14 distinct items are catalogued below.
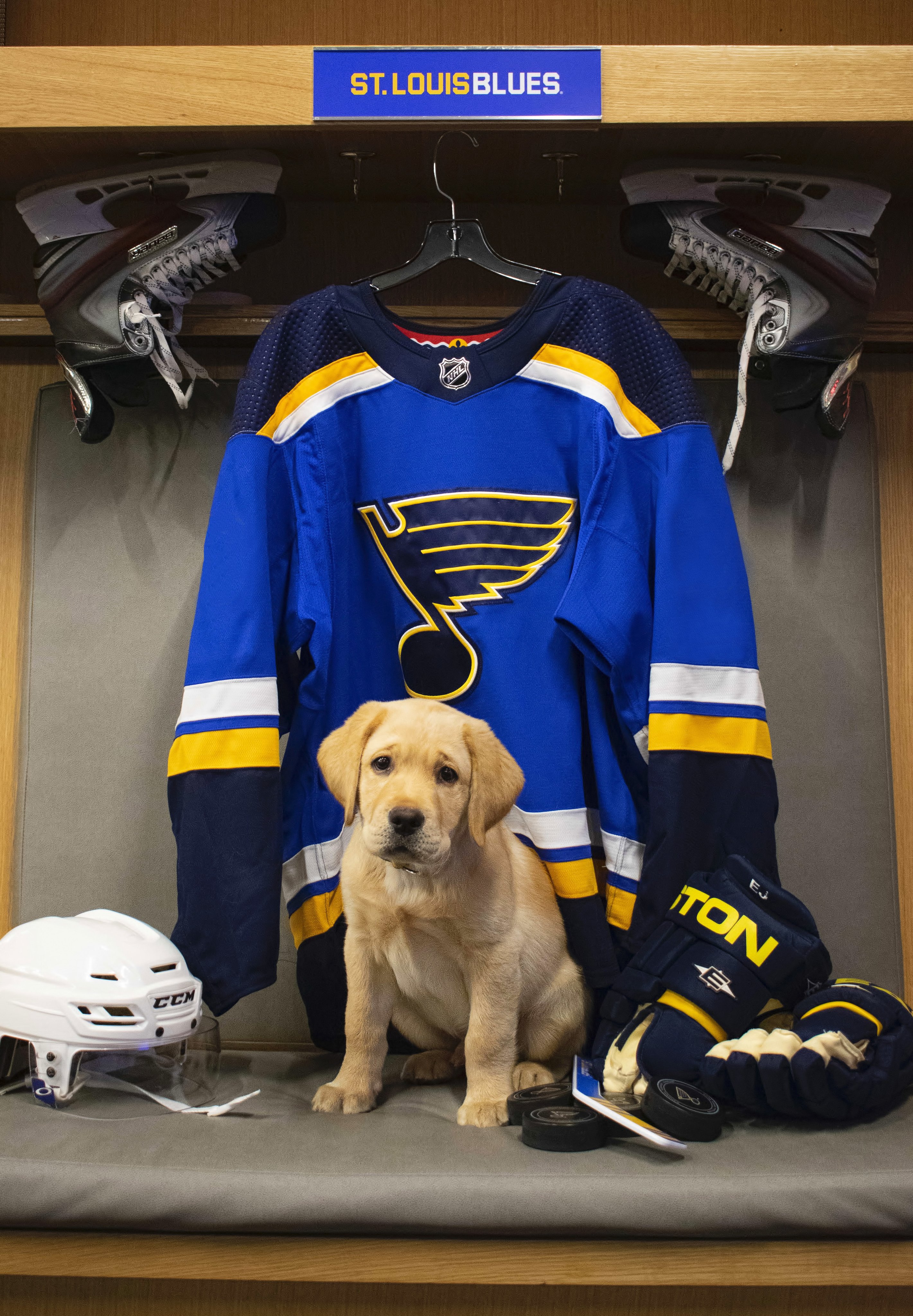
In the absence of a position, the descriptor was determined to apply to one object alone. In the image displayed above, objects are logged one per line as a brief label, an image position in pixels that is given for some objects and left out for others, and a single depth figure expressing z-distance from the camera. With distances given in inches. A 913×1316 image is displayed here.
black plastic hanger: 57.6
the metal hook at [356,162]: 60.6
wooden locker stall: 39.3
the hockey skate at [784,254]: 59.2
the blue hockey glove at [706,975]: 46.7
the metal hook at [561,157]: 60.4
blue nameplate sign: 53.9
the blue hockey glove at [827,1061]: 43.1
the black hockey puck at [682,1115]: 42.3
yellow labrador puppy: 46.0
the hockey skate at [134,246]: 59.7
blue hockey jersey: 51.9
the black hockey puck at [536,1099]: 44.4
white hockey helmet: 45.9
